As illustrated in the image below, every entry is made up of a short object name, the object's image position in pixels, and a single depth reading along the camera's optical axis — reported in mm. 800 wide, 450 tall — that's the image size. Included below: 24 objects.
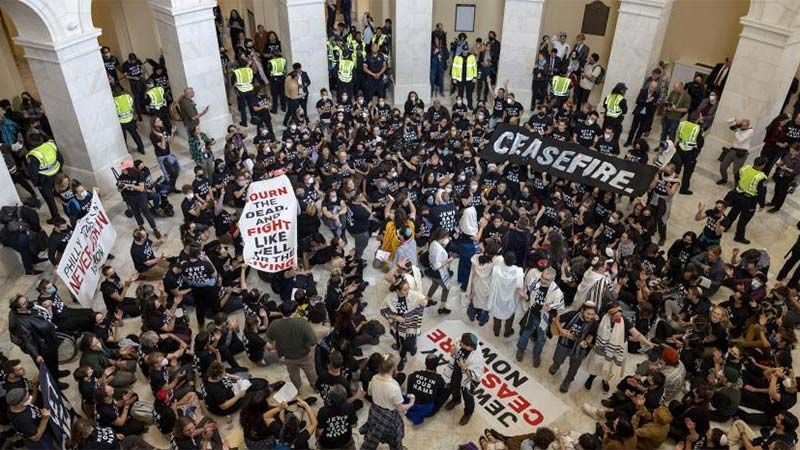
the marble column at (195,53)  13023
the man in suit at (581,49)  15586
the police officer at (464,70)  15422
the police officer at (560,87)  14727
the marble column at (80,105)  11167
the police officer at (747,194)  10438
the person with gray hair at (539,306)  7961
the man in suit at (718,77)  14555
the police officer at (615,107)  13523
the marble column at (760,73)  11992
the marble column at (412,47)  15734
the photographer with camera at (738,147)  12272
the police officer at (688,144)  11961
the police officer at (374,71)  15422
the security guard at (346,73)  15155
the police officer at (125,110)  12891
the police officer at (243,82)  14195
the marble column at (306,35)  14938
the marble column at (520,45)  15453
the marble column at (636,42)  13914
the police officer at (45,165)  10805
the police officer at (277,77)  15031
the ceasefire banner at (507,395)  7918
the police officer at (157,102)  13219
